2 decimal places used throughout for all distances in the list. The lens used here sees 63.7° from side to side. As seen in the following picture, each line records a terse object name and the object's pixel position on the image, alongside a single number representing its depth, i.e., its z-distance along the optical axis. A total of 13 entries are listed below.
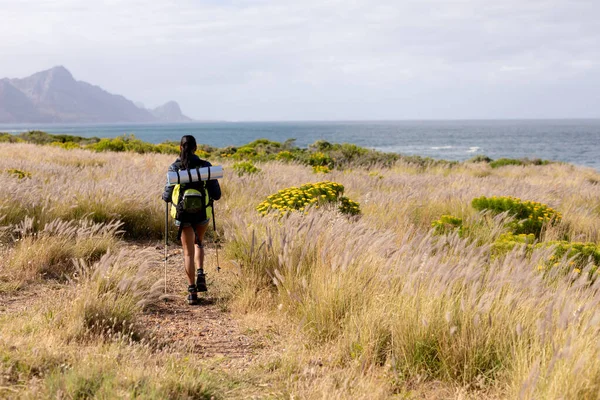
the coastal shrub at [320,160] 18.98
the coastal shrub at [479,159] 31.99
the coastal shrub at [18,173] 9.24
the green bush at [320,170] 14.28
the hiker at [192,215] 5.23
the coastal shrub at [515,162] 27.29
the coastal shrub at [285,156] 18.88
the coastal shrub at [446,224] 7.18
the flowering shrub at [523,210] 8.06
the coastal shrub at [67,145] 21.30
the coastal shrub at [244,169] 12.21
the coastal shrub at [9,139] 28.39
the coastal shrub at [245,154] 19.33
